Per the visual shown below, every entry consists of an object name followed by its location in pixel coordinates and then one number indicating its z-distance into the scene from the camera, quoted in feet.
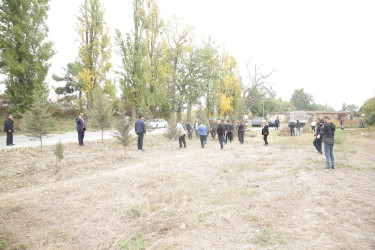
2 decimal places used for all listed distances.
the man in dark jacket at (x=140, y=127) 41.09
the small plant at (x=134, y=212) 15.54
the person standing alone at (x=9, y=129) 39.39
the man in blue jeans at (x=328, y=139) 25.96
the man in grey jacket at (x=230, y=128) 53.56
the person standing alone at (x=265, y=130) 47.88
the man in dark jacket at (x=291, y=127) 71.10
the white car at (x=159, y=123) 98.53
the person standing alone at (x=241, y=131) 53.47
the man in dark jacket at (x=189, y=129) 63.42
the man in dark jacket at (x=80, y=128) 40.68
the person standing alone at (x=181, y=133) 47.44
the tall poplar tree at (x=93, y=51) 75.87
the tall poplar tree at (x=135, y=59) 86.12
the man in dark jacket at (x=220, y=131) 43.52
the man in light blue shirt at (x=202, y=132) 46.85
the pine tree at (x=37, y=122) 36.14
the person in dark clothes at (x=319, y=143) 37.93
